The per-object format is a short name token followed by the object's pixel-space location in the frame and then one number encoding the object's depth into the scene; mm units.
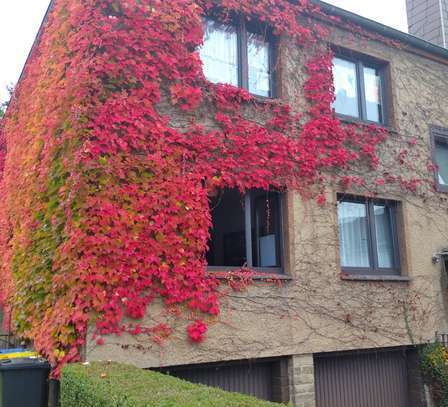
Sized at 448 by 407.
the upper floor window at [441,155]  11320
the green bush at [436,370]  9602
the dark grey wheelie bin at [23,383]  6344
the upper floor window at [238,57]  8883
